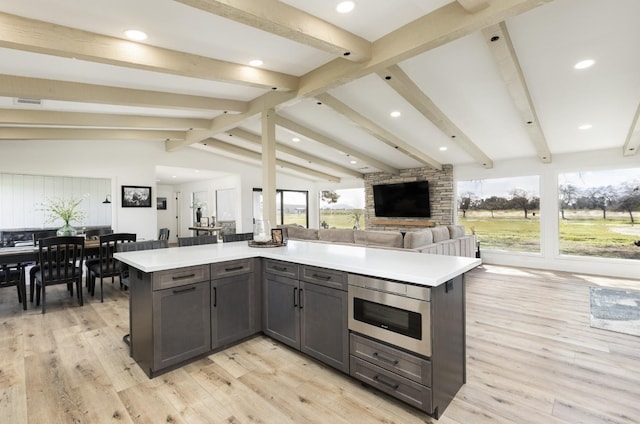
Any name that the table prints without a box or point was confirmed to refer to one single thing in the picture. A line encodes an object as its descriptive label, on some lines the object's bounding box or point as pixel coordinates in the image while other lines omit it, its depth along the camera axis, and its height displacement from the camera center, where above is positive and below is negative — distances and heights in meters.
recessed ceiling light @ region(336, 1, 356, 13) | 2.38 +1.61
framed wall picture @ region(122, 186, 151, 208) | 7.01 +0.41
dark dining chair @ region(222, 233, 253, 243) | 3.90 -0.32
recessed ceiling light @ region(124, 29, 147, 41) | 2.62 +1.56
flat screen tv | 8.42 +0.30
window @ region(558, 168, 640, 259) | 6.00 -0.13
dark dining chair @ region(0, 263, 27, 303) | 3.94 -0.78
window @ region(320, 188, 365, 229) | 10.74 +0.09
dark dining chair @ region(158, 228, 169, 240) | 6.22 -0.41
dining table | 3.78 -0.50
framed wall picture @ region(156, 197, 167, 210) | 11.93 +0.42
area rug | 3.40 -1.32
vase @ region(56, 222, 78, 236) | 4.63 -0.23
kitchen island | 1.96 -0.77
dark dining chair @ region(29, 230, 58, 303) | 4.31 -0.84
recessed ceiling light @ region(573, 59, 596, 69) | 3.21 +1.52
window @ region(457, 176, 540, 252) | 7.09 -0.07
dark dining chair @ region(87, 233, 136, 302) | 4.42 -0.70
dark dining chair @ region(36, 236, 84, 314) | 3.93 -0.61
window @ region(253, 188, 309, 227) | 9.99 +0.19
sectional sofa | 4.59 -0.47
